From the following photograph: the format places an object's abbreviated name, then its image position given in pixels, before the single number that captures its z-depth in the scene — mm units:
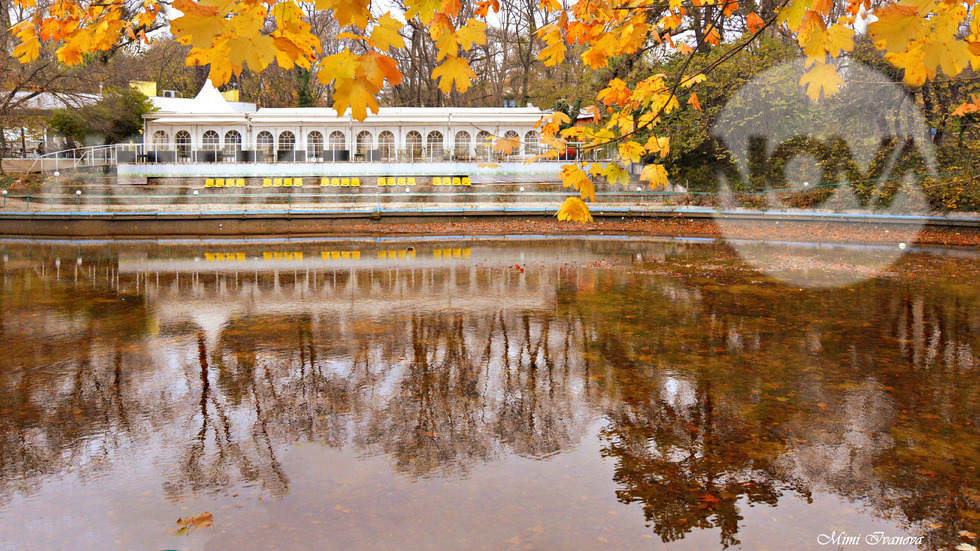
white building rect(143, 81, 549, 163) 35594
